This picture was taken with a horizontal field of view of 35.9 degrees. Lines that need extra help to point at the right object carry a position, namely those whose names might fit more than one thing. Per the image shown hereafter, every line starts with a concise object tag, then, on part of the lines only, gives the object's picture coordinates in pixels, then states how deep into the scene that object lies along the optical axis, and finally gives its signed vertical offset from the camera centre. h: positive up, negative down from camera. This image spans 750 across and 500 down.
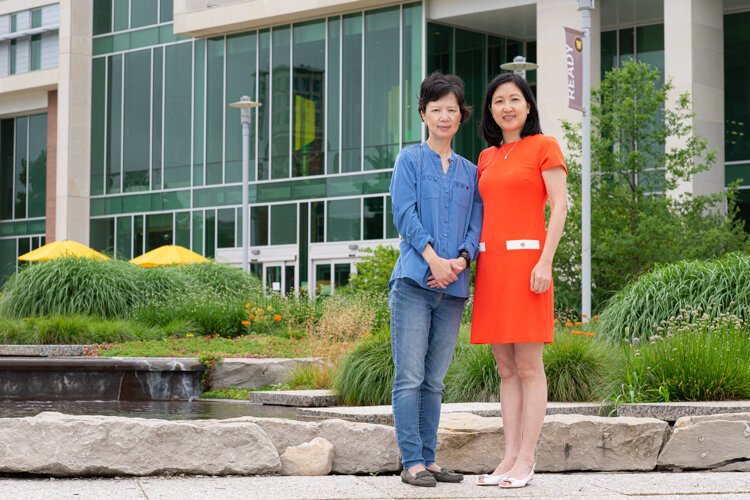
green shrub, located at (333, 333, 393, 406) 10.00 -0.74
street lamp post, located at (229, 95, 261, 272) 28.77 +3.27
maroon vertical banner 17.70 +3.35
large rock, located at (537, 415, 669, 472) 6.42 -0.86
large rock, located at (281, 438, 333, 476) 6.04 -0.89
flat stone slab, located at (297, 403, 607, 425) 7.47 -0.81
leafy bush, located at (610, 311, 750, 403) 8.02 -0.57
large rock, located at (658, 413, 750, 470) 6.49 -0.87
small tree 18.41 +1.43
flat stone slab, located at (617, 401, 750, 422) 7.21 -0.75
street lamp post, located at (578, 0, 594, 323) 16.20 +1.80
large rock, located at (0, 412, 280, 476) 5.64 -0.77
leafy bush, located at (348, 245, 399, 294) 22.23 +0.34
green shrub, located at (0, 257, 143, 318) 18.42 -0.02
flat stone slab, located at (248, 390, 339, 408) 10.42 -0.98
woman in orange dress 5.51 +0.08
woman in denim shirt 5.56 +0.10
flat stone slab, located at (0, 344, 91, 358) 15.30 -0.79
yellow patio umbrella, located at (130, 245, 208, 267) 26.64 +0.79
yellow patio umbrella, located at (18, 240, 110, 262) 25.81 +0.92
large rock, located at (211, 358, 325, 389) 13.28 -0.94
